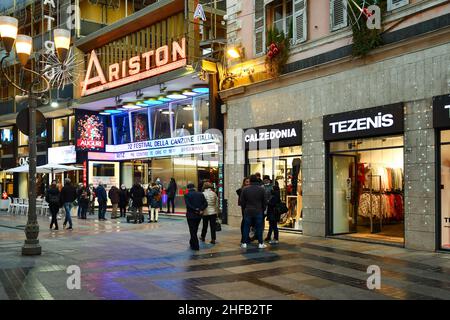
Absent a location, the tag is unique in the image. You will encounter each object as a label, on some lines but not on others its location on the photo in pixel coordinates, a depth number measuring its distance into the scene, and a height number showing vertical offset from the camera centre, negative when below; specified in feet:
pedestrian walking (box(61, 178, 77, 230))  56.24 -2.92
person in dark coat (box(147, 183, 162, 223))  64.32 -3.99
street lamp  34.99 +5.77
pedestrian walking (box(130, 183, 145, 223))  62.75 -3.12
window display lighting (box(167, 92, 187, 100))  73.00 +11.61
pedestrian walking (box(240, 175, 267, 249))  38.40 -2.81
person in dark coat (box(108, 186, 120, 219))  70.54 -3.77
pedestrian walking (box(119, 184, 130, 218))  72.28 -3.99
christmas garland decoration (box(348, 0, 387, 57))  39.78 +11.53
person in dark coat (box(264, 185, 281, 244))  41.67 -3.34
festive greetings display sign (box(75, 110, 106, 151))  89.92 +7.89
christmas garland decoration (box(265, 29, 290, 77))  49.55 +12.25
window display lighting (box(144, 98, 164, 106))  78.18 +11.54
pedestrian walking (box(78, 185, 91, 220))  71.31 -4.35
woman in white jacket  41.06 -3.33
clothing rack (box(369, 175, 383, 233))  45.63 -3.65
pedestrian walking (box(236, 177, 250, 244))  40.01 -1.20
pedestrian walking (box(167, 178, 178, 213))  75.25 -3.32
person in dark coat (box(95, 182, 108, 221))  69.72 -4.13
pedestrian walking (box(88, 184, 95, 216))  79.90 -4.88
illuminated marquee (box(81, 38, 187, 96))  67.00 +16.12
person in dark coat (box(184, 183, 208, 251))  38.40 -3.23
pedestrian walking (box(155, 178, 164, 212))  75.25 -1.85
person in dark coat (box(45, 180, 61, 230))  54.44 -2.94
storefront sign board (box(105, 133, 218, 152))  69.41 +4.59
